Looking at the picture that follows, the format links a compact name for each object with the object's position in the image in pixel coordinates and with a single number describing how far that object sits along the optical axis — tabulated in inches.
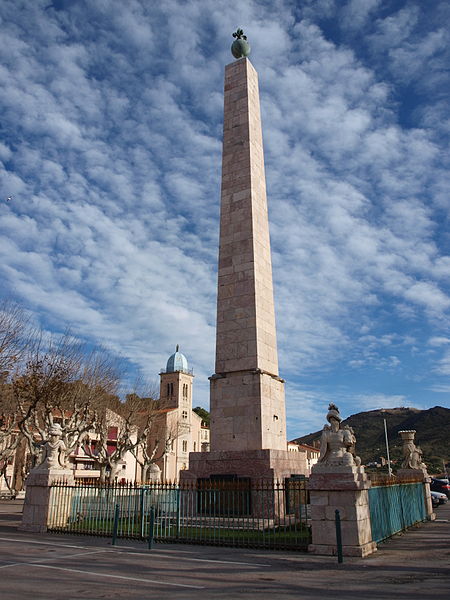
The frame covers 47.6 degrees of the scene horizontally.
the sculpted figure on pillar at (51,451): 643.5
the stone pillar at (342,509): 425.4
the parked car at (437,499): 1187.6
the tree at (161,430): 2213.1
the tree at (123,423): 1397.6
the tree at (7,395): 997.8
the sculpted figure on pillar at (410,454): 857.5
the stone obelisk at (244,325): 642.2
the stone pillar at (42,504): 613.3
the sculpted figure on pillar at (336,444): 456.1
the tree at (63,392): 1137.4
